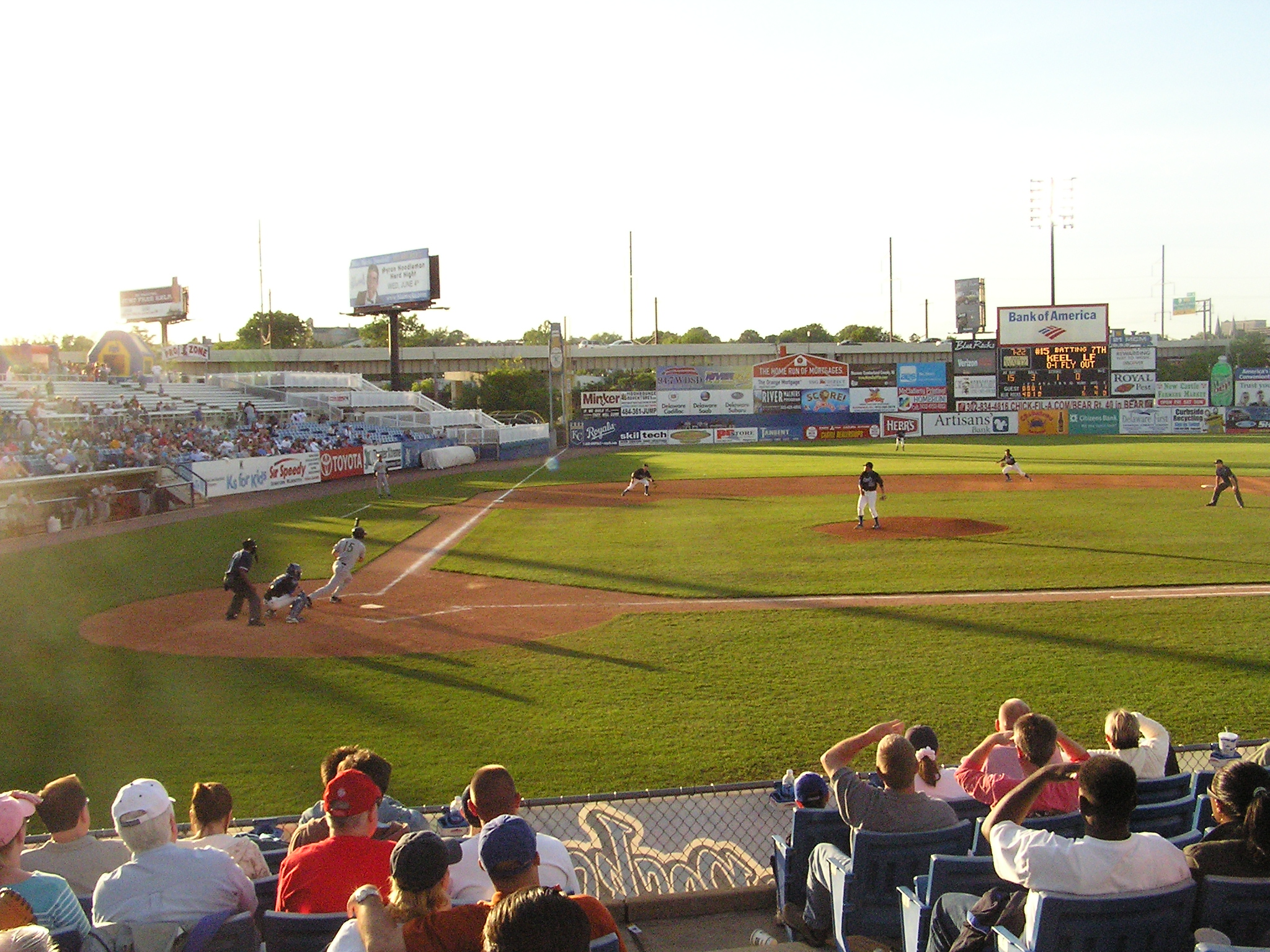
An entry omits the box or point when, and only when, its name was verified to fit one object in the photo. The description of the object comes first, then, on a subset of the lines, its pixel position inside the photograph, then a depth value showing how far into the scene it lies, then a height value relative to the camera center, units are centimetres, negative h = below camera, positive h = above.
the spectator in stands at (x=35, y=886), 452 -212
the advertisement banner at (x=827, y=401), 7519 -24
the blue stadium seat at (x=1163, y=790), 611 -241
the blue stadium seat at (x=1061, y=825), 538 -228
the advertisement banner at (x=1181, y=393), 7544 -16
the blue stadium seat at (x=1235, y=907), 436 -222
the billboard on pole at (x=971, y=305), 9394 +834
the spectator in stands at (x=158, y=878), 454 -212
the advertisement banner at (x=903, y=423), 7488 -206
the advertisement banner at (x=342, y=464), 4478 -256
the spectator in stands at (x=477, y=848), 455 -203
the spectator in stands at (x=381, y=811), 523 -217
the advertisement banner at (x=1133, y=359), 7081 +228
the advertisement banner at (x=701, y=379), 7925 +167
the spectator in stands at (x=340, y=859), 450 -203
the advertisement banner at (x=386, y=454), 4844 -235
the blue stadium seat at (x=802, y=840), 611 -265
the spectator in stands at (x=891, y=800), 542 -216
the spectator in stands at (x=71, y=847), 531 -230
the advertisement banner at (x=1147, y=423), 7244 -223
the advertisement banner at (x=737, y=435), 7456 -263
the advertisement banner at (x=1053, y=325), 6372 +426
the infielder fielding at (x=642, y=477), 3578 -267
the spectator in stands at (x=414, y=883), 378 -177
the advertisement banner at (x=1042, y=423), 7375 -218
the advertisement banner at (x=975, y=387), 7231 +50
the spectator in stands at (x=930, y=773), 630 -234
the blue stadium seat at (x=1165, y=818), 552 -234
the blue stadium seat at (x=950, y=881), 491 -234
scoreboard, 6331 +133
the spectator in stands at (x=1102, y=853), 431 -197
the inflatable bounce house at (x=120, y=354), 5488 +310
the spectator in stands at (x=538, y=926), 313 -161
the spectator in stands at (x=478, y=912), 370 -188
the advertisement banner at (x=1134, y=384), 7156 +56
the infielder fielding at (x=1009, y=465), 3723 -266
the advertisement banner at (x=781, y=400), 7562 -16
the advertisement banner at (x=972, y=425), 7412 -219
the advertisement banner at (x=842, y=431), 7456 -250
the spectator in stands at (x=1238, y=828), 445 -199
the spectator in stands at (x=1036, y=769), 572 -220
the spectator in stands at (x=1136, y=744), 639 -224
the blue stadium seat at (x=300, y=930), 434 -223
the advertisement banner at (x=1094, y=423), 7294 -220
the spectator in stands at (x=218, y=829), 524 -224
